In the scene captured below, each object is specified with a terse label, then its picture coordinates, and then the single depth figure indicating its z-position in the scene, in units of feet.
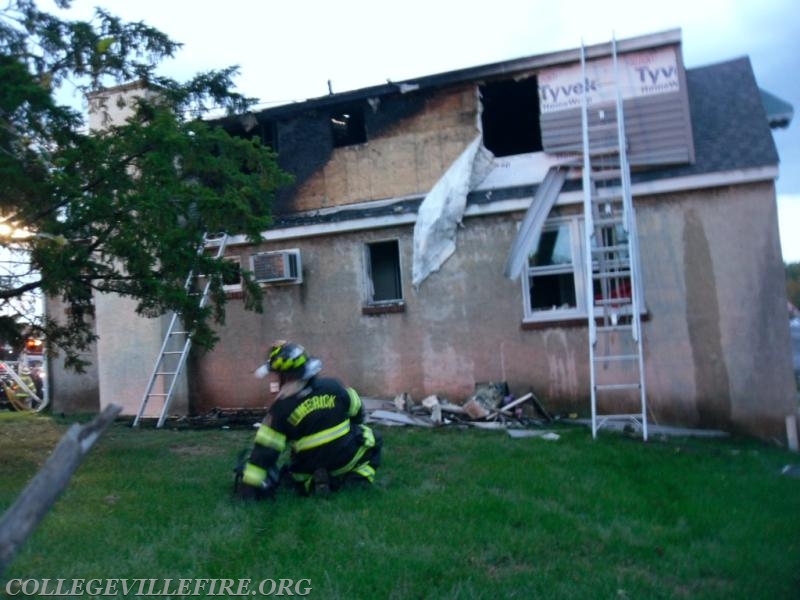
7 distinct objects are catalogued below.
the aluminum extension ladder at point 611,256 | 32.37
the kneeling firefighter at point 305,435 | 20.13
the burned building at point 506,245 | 33.01
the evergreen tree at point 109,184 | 24.14
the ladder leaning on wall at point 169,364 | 37.86
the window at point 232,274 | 29.17
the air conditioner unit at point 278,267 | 38.91
